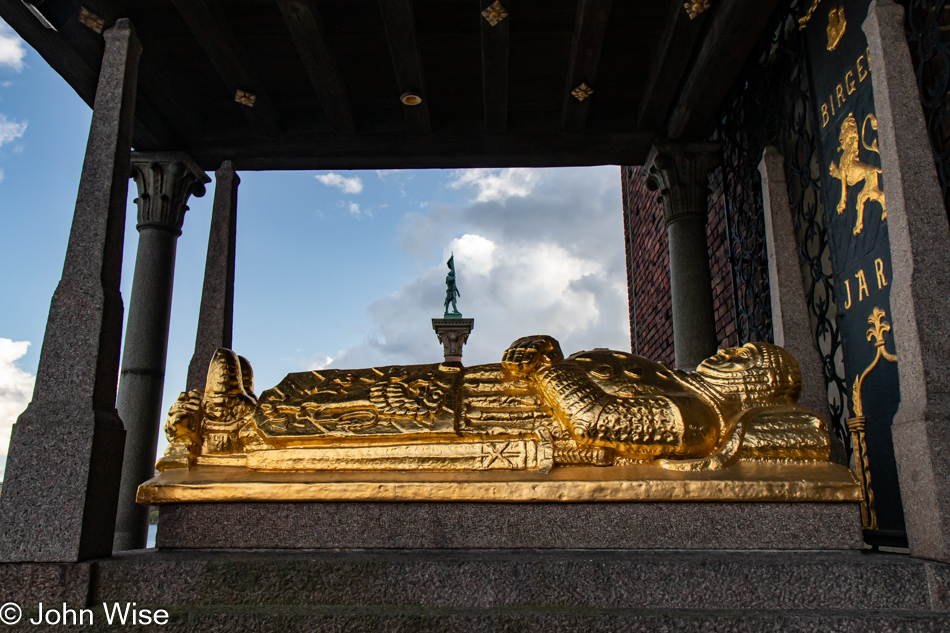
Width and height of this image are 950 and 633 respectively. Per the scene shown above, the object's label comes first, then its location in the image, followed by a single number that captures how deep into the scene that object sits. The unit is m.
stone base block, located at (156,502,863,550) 1.72
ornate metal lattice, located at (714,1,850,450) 3.21
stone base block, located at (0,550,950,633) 1.48
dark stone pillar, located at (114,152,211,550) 3.98
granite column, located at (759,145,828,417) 2.39
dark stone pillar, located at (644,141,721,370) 4.21
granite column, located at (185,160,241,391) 3.39
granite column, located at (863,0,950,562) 1.51
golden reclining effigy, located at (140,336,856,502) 1.85
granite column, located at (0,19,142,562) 1.72
